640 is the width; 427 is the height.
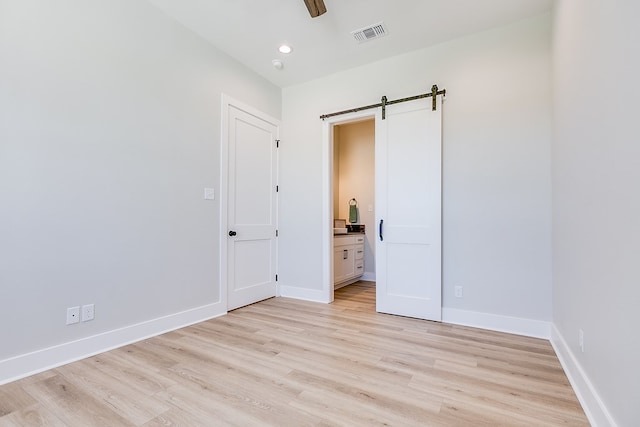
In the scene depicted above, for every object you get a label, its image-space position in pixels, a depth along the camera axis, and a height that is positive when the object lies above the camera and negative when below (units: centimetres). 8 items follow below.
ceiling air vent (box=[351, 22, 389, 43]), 296 +185
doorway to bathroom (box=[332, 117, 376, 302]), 541 +47
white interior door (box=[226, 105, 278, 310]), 354 +9
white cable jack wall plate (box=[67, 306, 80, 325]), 219 -73
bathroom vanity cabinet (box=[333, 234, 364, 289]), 464 -68
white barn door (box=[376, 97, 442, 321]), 317 +7
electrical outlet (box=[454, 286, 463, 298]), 307 -74
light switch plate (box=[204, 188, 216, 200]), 322 +24
